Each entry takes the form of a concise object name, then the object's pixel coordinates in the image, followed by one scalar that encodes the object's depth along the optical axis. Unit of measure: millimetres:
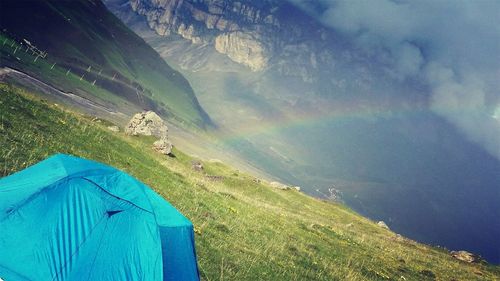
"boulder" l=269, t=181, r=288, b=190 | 70181
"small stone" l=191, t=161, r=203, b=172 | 52562
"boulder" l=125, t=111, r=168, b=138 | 55469
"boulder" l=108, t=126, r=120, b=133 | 51412
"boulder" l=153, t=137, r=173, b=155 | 49550
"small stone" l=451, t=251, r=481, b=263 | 43406
